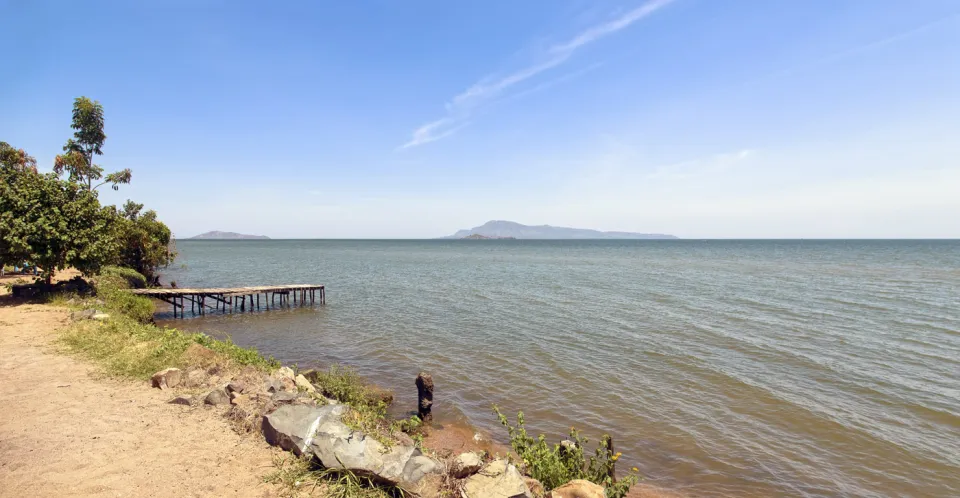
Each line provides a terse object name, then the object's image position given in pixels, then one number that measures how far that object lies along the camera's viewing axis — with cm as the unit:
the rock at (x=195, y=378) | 1139
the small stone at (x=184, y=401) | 1017
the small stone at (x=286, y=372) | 1286
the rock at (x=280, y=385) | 1076
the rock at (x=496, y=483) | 652
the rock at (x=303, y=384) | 1210
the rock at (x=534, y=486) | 733
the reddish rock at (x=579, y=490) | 689
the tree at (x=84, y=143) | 3719
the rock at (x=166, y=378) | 1122
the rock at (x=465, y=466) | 723
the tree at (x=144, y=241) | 3494
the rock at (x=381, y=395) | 1397
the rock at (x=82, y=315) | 1730
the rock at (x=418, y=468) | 705
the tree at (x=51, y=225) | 1964
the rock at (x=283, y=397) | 1000
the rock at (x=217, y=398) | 1023
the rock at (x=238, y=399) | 1000
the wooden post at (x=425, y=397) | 1301
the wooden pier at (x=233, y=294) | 2930
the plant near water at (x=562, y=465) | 787
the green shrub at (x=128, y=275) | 2917
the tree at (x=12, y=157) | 3214
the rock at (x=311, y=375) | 1442
